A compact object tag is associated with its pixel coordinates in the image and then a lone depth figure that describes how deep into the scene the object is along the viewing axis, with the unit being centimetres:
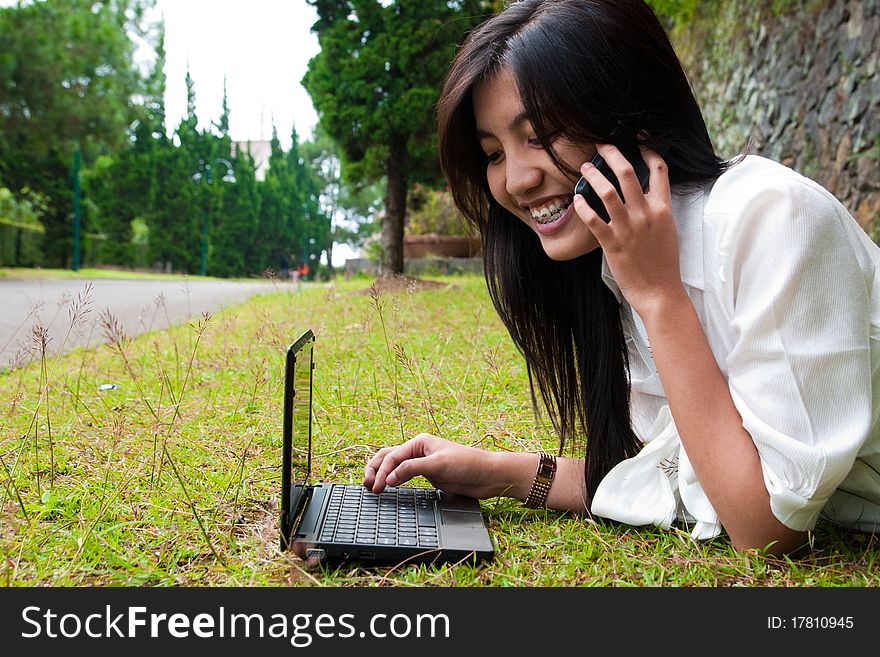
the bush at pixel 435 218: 1363
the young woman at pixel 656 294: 125
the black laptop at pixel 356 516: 137
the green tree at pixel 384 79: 881
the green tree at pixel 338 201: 3681
